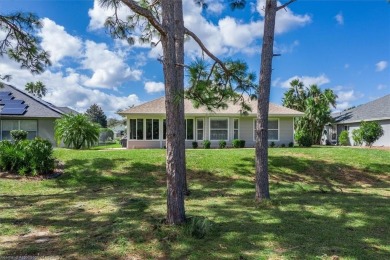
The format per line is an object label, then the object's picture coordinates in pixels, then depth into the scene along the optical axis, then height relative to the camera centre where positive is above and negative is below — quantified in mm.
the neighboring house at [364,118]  26672 +1988
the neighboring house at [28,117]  23000 +1754
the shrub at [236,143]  22106 -163
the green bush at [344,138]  30353 +172
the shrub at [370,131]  24172 +638
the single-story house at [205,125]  22500 +1121
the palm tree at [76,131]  18922 +619
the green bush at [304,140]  23934 +10
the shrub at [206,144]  21980 -216
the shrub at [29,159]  11961 -630
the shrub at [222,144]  22172 -225
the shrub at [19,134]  21067 +519
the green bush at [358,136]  25125 +296
